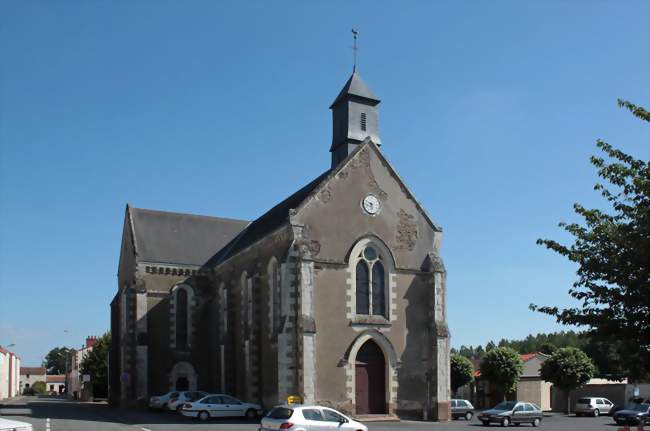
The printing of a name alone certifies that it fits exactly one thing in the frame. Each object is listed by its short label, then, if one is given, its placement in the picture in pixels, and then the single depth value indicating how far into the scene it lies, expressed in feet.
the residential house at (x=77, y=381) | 200.44
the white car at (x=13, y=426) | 64.38
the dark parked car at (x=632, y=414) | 118.73
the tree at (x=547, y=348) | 275.92
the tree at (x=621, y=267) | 38.17
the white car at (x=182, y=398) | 115.24
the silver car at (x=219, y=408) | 101.14
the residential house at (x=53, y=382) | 429.09
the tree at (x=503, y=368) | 164.86
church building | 99.40
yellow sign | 91.50
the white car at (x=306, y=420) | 65.05
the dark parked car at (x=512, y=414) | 114.11
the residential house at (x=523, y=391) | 185.37
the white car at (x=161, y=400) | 119.65
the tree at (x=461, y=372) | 172.55
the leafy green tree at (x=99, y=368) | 204.54
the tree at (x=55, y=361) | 549.54
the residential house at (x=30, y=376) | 459.32
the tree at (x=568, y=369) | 164.86
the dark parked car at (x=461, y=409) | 138.72
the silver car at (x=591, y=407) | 158.30
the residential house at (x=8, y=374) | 289.86
